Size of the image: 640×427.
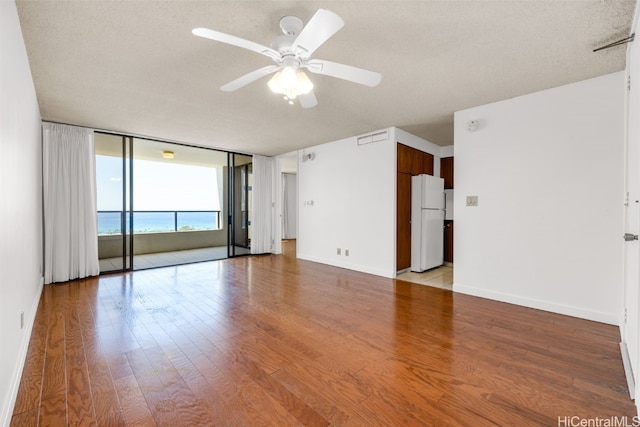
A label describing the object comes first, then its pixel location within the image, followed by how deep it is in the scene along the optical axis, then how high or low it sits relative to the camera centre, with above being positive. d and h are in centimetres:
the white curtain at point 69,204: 412 +10
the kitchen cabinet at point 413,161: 475 +90
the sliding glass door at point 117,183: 484 +48
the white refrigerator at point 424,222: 492 -23
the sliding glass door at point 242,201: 675 +22
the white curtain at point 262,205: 668 +12
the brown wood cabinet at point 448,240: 580 -65
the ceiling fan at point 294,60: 166 +105
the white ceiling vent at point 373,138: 468 +126
